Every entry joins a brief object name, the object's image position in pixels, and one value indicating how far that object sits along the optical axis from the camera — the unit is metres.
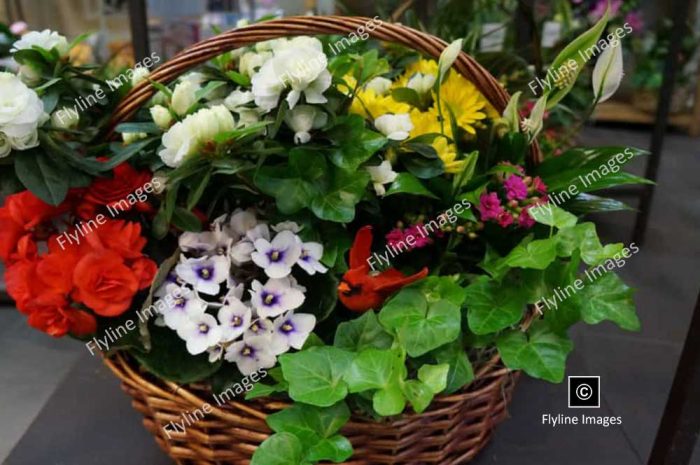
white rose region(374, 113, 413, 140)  0.58
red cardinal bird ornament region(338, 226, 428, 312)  0.53
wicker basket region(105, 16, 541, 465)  0.52
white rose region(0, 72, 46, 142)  0.49
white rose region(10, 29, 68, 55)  0.61
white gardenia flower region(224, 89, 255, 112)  0.59
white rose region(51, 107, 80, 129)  0.58
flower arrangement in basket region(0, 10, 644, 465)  0.50
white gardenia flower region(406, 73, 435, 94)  0.67
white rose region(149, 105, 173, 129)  0.56
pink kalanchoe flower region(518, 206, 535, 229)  0.56
